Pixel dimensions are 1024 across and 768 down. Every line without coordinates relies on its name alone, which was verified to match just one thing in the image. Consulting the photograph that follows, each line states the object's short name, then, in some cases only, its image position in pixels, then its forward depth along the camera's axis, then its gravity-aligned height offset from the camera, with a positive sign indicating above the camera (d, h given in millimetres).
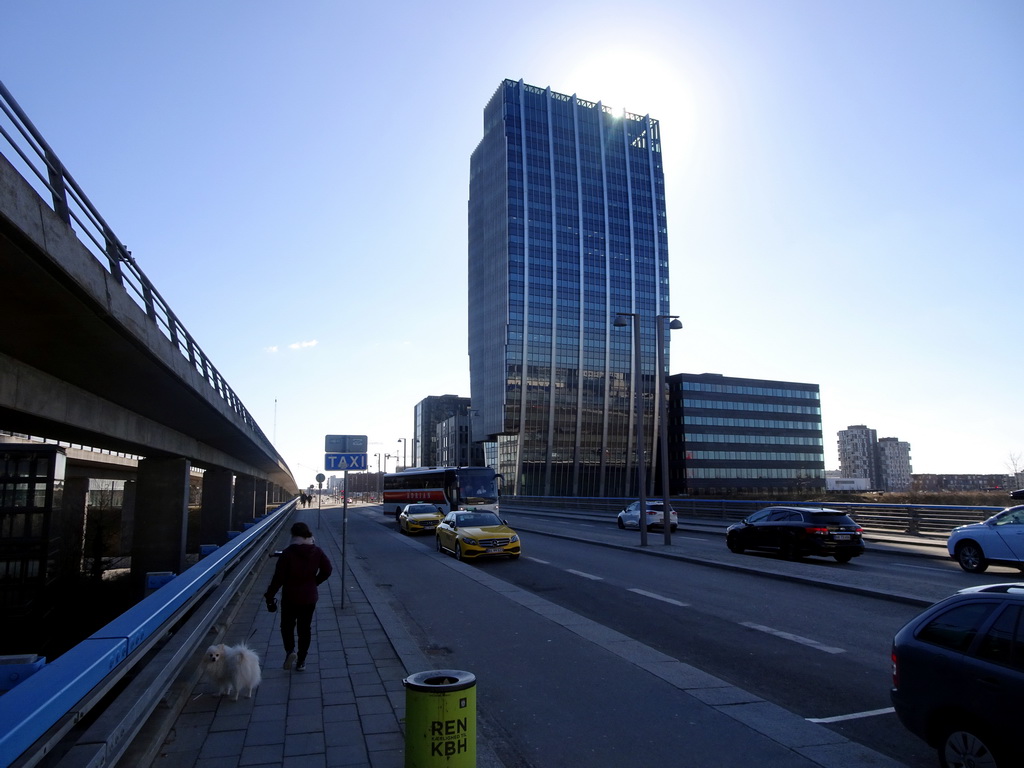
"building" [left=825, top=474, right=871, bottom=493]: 146500 -985
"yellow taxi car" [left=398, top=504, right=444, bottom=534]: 30634 -1666
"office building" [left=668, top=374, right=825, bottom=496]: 112000 +7804
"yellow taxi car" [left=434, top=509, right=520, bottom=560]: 19141 -1611
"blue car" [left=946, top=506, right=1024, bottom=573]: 14750 -1447
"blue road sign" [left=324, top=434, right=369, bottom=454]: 13430 +766
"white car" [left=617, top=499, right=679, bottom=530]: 32469 -1781
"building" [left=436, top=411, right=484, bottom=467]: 134250 +7507
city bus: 36031 -298
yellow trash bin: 4305 -1546
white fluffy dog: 6344 -1744
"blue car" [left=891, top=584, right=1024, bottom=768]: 4070 -1287
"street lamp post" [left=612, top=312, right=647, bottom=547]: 22469 +394
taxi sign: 13214 +427
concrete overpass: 6418 +1864
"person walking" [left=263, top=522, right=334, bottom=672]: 7410 -1100
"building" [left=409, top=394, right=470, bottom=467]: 165750 +15899
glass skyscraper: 108188 +31611
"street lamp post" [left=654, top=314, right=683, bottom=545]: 22002 +2243
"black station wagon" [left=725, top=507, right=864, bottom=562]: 17641 -1464
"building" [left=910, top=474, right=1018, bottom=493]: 139525 -601
